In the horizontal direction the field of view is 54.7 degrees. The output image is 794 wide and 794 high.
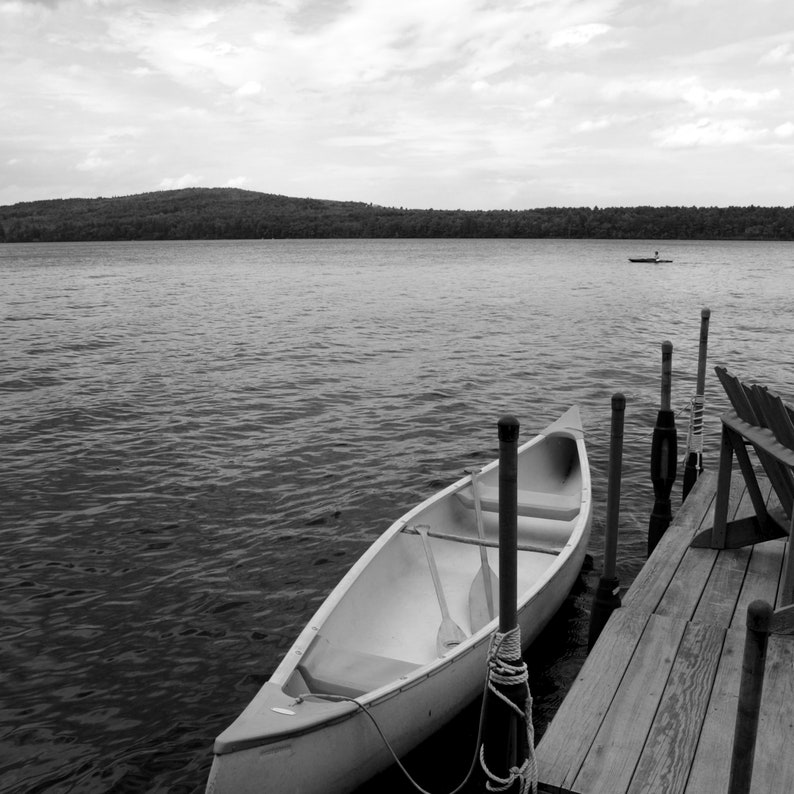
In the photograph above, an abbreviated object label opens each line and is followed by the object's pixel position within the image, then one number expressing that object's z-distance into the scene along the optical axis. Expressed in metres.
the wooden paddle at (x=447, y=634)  6.61
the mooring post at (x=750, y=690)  3.23
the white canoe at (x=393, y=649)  4.85
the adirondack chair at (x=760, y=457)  5.98
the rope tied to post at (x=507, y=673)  4.66
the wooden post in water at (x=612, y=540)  6.39
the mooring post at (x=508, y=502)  4.39
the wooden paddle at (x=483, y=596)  7.16
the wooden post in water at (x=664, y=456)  9.75
